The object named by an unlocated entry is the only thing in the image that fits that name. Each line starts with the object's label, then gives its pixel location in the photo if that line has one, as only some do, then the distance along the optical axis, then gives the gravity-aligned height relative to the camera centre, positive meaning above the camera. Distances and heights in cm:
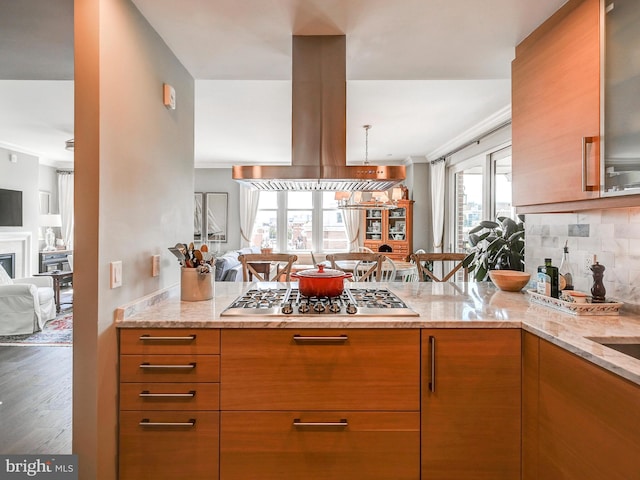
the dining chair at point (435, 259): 258 -18
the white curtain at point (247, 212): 696 +48
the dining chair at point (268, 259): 260 -19
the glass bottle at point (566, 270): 180 -19
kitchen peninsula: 144 -69
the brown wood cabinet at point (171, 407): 145 -73
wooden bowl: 208 -28
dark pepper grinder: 159 -24
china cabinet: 641 +11
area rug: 368 -116
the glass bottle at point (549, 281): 173 -23
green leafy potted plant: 271 -13
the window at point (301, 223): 714 +26
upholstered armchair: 388 -85
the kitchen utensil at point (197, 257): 185 -12
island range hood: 190 +63
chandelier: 523 +56
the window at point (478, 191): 411 +61
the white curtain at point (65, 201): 688 +70
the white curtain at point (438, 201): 577 +61
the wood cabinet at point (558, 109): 141 +59
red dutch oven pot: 170 -24
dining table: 431 -41
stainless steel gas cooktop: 153 -34
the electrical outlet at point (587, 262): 174 -14
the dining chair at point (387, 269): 380 -42
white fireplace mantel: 554 -21
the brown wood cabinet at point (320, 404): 144 -72
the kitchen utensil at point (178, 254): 180 -10
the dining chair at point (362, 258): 271 -18
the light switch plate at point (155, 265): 179 -16
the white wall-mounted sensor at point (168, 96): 190 +79
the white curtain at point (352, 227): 698 +18
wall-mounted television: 541 +44
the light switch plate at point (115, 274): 143 -17
